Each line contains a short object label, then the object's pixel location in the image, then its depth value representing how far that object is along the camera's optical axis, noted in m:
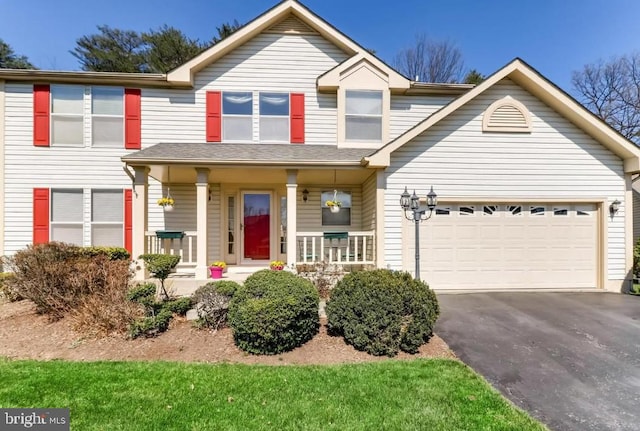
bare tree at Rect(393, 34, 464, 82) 24.53
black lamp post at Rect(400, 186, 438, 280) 6.42
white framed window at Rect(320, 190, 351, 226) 10.23
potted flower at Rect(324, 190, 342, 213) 8.52
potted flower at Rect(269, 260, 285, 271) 7.58
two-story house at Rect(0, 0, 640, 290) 8.12
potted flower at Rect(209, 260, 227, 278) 7.62
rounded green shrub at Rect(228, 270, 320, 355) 4.72
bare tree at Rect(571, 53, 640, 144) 22.61
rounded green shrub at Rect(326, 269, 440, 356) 4.76
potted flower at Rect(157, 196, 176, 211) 8.12
